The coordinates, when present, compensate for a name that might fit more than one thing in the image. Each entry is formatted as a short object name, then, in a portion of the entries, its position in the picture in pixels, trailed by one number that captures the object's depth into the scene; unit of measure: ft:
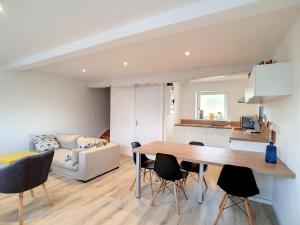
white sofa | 11.43
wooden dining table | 6.70
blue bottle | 7.30
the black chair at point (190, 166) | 10.01
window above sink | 18.87
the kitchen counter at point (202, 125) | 17.23
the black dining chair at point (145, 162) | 10.27
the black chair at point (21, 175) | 7.24
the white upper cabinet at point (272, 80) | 6.59
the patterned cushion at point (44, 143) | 13.92
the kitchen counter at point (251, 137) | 9.58
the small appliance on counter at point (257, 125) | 12.81
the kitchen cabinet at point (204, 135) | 17.13
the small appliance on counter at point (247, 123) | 14.85
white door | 15.92
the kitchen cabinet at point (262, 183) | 9.02
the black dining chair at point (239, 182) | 6.63
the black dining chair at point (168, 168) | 8.20
